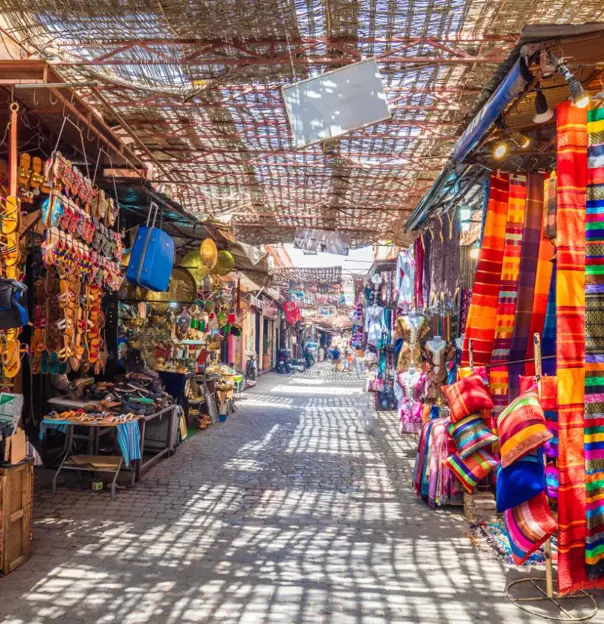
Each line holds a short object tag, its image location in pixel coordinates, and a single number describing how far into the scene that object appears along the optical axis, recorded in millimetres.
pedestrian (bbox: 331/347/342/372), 33062
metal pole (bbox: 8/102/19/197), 4086
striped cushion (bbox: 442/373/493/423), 4184
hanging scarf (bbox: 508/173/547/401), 4348
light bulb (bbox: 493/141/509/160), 4270
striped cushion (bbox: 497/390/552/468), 3150
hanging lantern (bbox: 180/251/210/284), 9625
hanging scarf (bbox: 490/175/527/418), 4402
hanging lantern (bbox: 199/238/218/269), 8859
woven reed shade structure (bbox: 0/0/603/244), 5047
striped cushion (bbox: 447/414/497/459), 4191
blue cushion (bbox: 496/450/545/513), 3223
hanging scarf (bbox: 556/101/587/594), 3129
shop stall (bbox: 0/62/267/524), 4530
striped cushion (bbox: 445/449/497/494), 4238
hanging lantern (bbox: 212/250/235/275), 9961
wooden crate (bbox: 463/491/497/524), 4973
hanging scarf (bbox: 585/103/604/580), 3123
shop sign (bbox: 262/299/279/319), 25250
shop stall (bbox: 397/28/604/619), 3143
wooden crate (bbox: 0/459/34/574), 3830
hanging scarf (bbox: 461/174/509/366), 4523
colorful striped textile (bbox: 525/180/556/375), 4309
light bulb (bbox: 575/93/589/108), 3117
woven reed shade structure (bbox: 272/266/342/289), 23652
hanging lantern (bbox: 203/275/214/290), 9758
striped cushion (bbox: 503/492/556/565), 3195
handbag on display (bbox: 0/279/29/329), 3754
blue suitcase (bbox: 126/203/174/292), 6711
